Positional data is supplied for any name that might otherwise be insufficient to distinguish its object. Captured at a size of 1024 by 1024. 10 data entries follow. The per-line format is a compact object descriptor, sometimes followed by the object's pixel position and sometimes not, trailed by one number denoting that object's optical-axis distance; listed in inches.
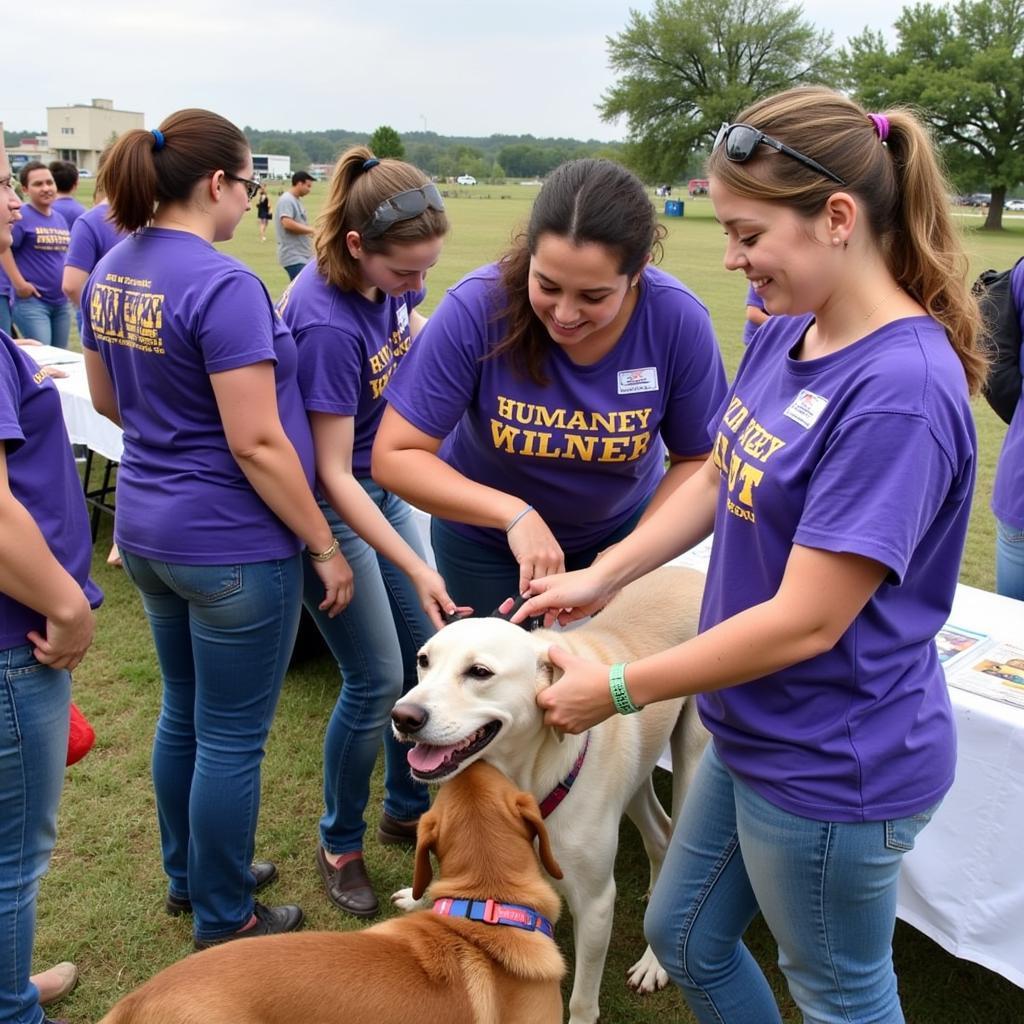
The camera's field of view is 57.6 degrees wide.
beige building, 3575.3
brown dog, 73.7
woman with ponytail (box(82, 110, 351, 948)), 98.3
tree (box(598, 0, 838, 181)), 2682.1
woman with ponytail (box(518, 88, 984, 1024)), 60.2
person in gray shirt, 572.1
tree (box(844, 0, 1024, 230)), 2100.1
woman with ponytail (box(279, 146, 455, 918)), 117.0
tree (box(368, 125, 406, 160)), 2194.6
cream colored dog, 89.0
